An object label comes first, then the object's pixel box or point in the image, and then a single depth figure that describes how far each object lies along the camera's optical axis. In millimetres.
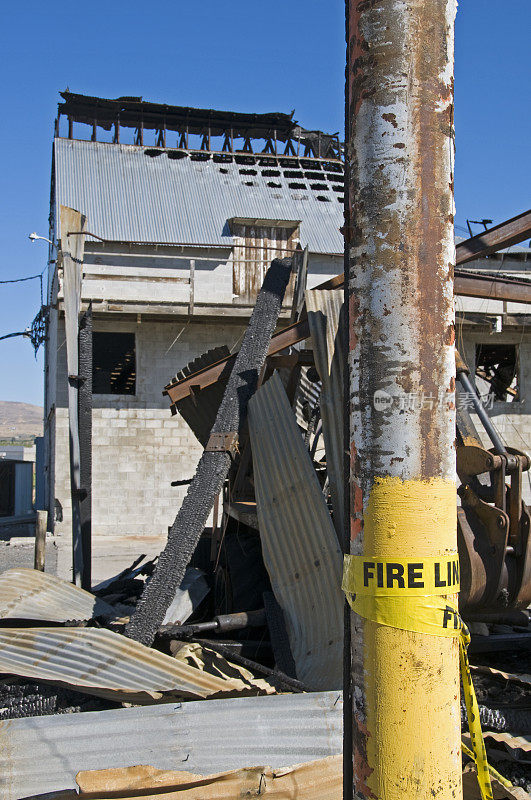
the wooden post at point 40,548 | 8461
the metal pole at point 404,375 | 1792
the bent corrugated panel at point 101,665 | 4488
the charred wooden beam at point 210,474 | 5512
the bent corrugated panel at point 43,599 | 5777
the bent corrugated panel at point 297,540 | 5016
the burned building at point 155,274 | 15930
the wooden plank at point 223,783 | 3029
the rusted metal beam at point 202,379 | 7090
